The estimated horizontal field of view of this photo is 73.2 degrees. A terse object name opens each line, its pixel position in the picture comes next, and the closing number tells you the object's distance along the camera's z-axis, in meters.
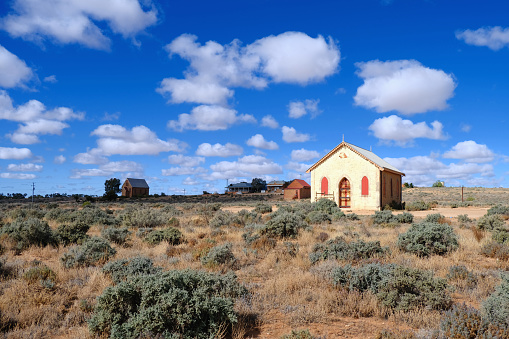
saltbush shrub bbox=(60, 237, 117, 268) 8.50
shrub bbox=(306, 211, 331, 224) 18.27
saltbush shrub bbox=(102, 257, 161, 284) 7.02
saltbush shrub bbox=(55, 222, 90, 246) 11.82
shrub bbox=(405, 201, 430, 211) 30.20
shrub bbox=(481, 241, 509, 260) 9.03
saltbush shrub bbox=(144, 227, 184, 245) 11.87
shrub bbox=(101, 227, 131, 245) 11.95
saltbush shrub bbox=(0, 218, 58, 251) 11.12
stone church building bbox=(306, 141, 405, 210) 27.86
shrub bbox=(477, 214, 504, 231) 13.79
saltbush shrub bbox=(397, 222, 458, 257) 9.41
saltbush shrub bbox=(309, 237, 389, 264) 8.63
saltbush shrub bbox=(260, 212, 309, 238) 12.97
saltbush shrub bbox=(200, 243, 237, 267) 8.27
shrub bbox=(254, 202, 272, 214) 26.33
